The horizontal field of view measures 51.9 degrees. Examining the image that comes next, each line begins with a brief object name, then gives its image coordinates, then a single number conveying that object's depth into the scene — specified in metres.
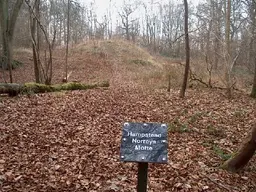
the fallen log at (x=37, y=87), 11.11
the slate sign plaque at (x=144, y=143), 3.24
